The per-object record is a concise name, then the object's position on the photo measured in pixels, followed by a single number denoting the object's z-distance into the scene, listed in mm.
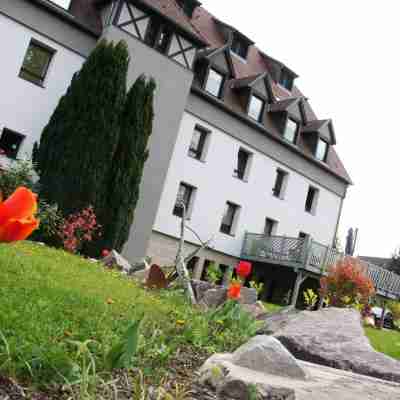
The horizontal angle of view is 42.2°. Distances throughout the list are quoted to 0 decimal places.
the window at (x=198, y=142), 22547
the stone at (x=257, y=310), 9298
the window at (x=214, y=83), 22578
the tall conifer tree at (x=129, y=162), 16172
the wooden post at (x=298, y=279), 22078
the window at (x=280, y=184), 26422
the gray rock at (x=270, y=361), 3891
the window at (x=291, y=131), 26216
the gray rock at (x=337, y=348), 5320
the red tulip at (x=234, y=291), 5863
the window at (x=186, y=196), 22188
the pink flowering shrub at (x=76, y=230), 13281
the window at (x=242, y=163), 24672
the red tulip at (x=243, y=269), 6547
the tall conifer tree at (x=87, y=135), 15273
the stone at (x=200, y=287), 10141
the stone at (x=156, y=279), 8523
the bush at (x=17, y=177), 14453
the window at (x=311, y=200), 28203
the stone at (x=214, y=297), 9086
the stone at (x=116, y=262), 11805
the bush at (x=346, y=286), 15961
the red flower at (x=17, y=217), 1436
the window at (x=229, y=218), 24328
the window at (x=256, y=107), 24469
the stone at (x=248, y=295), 10477
